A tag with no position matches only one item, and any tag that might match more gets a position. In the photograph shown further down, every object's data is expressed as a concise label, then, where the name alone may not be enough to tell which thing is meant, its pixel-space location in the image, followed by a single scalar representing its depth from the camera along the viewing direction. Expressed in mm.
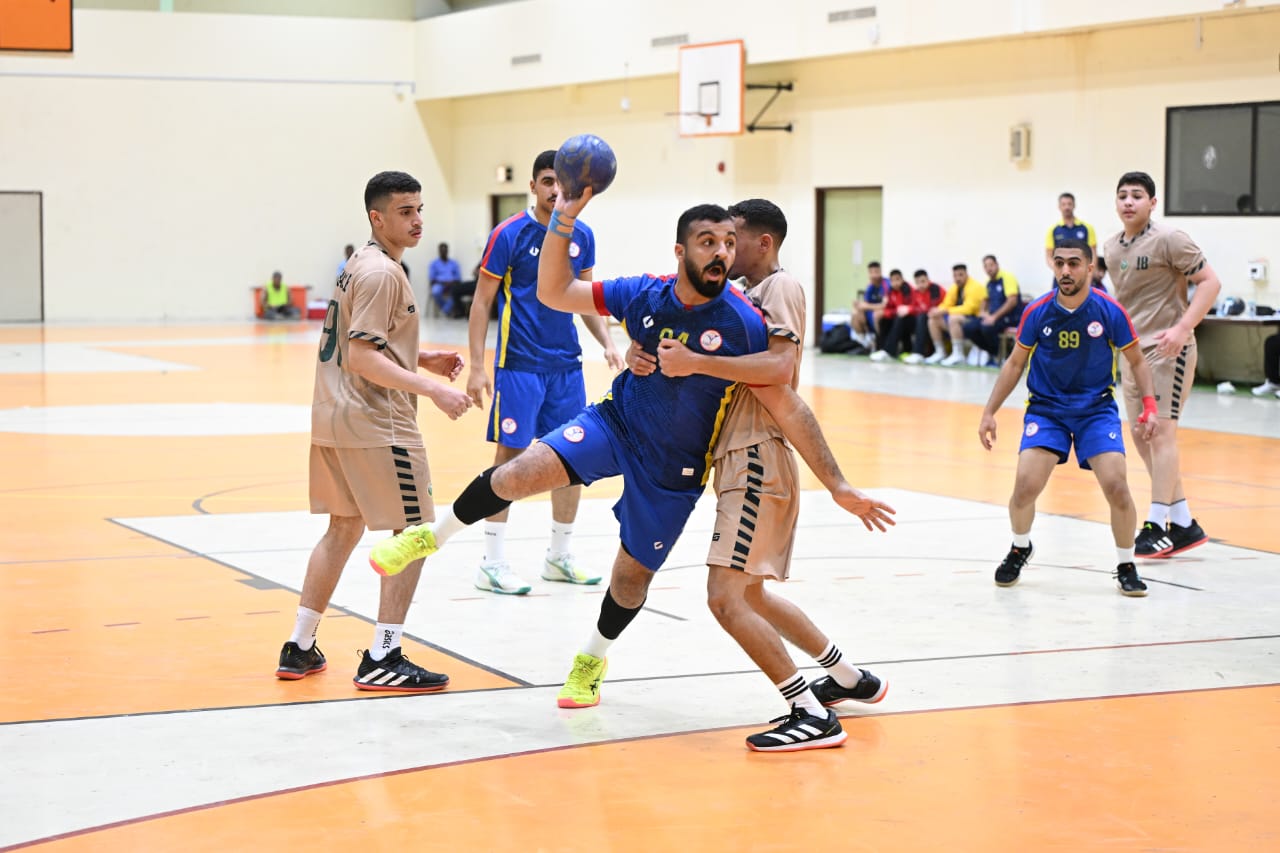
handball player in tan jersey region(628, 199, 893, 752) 5539
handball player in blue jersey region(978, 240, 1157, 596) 8375
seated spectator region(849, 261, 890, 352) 25891
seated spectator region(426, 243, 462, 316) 37750
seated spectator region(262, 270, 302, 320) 36594
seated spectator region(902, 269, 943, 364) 25031
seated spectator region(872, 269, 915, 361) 25312
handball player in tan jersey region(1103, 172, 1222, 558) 9391
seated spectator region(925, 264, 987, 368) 24141
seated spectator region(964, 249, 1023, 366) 23469
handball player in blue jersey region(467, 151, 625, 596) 8430
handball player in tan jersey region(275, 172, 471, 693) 6223
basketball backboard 27547
